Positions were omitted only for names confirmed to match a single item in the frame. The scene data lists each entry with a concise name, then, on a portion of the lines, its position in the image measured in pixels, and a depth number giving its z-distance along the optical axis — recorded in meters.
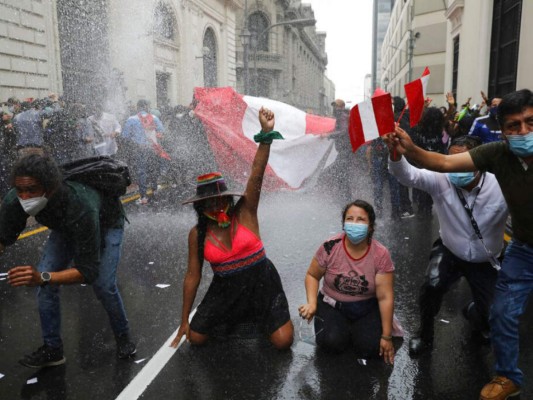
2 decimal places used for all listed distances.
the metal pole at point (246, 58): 20.45
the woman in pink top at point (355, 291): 3.43
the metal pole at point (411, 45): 37.40
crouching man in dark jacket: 3.03
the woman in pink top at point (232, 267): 3.45
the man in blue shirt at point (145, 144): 10.09
